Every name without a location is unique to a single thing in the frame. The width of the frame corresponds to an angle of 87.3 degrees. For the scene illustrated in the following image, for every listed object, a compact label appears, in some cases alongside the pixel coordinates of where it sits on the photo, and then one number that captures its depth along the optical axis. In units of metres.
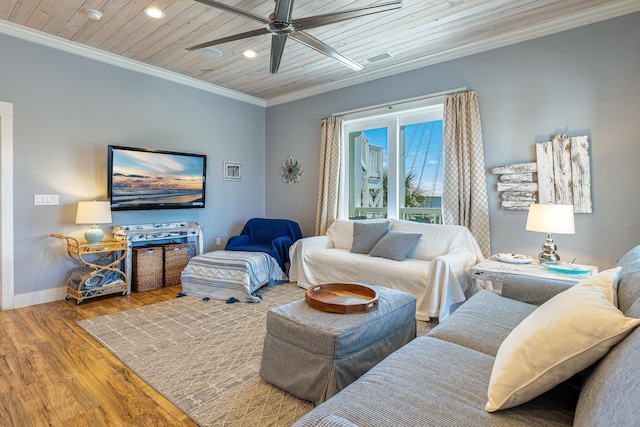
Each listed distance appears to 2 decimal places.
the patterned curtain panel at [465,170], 3.58
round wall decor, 5.41
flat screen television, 3.97
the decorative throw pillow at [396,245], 3.59
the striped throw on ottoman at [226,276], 3.61
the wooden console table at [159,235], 3.95
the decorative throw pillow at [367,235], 3.95
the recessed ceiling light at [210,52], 3.73
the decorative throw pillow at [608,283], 1.34
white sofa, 3.03
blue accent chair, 4.41
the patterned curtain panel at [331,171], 4.79
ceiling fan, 2.30
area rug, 1.81
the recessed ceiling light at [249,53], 3.79
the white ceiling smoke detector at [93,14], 2.97
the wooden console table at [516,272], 2.48
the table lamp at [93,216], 3.55
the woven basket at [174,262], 4.28
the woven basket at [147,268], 4.02
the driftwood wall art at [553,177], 3.03
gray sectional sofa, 0.80
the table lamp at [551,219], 2.68
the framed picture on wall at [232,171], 5.29
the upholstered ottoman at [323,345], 1.75
